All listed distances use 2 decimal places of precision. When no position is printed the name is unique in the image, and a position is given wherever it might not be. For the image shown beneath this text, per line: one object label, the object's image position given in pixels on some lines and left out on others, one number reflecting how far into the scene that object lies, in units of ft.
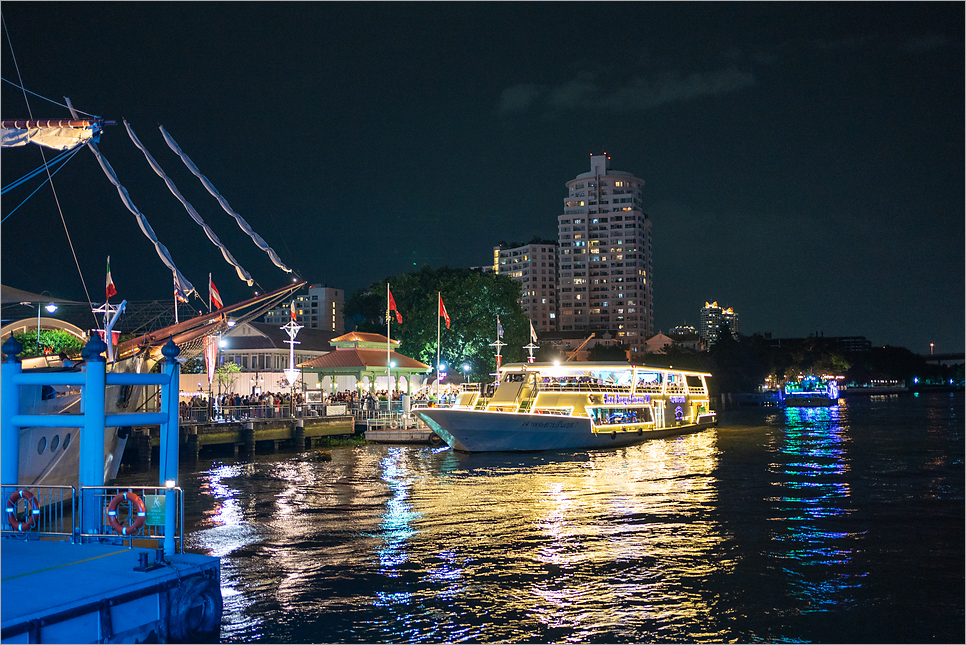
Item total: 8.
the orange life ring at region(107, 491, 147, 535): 37.68
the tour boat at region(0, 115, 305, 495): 65.36
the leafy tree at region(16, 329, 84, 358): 104.53
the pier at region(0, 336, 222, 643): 29.12
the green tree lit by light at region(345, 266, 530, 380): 237.66
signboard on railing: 36.63
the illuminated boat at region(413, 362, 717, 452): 135.64
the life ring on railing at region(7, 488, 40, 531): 40.57
